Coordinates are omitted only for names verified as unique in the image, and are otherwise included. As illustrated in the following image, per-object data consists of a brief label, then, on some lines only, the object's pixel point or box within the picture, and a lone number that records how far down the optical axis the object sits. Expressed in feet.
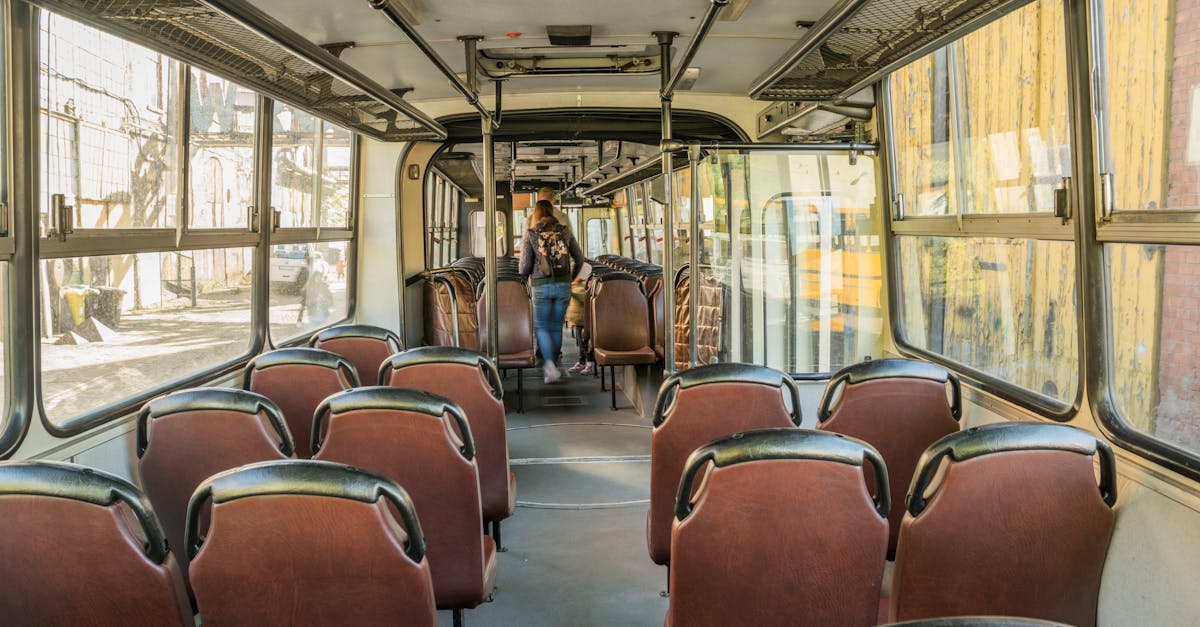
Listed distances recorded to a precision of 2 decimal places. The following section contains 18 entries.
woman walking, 27.84
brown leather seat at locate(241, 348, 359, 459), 12.53
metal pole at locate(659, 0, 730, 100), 11.31
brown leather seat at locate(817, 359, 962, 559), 10.94
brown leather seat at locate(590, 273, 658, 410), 27.27
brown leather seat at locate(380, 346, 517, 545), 12.53
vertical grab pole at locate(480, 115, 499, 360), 19.84
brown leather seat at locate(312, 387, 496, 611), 8.95
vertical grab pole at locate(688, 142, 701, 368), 17.02
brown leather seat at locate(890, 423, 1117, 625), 7.11
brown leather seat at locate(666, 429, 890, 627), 6.60
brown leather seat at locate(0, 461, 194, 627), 6.00
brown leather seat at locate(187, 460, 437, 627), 5.88
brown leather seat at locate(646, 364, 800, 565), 10.76
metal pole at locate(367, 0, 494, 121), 11.34
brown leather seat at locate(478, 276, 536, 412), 26.86
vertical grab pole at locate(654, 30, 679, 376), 17.76
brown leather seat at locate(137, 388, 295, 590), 9.29
